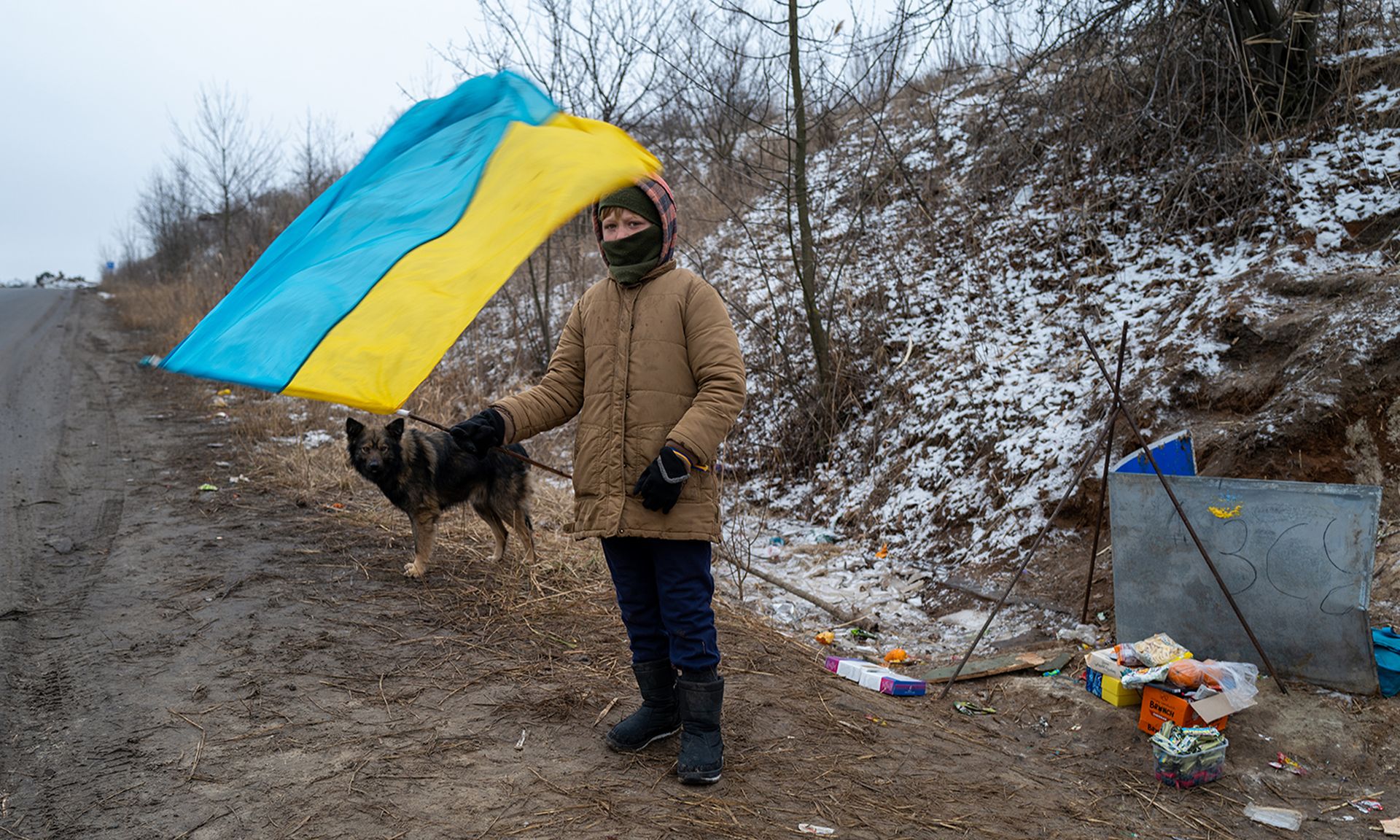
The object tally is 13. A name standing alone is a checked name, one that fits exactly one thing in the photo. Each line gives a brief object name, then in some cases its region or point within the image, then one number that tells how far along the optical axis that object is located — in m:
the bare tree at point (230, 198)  25.41
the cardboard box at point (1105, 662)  4.27
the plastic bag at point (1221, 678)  3.88
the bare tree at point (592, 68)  12.30
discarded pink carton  4.58
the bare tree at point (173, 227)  32.78
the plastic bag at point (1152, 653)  4.20
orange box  3.79
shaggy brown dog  5.94
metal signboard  4.07
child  3.04
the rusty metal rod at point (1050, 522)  4.54
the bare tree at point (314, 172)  26.03
